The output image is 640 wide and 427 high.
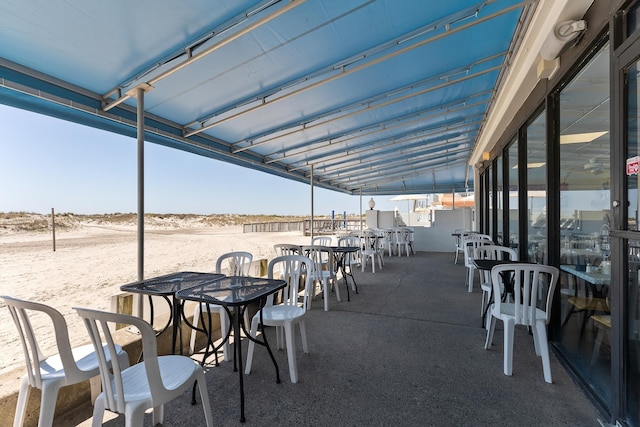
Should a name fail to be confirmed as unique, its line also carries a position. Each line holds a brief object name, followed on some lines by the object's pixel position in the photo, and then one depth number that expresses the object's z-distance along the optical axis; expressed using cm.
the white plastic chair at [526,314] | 219
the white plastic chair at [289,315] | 217
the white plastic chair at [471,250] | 460
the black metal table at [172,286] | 211
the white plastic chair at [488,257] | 322
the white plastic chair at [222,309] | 256
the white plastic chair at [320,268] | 385
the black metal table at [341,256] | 440
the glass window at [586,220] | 192
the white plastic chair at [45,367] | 135
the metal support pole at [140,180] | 272
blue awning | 200
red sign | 146
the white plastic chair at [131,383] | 123
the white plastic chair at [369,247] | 634
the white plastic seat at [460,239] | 667
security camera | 203
